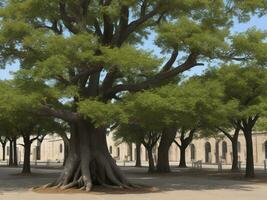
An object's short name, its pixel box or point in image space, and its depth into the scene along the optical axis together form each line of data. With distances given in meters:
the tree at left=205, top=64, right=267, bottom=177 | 24.47
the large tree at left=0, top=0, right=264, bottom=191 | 20.12
